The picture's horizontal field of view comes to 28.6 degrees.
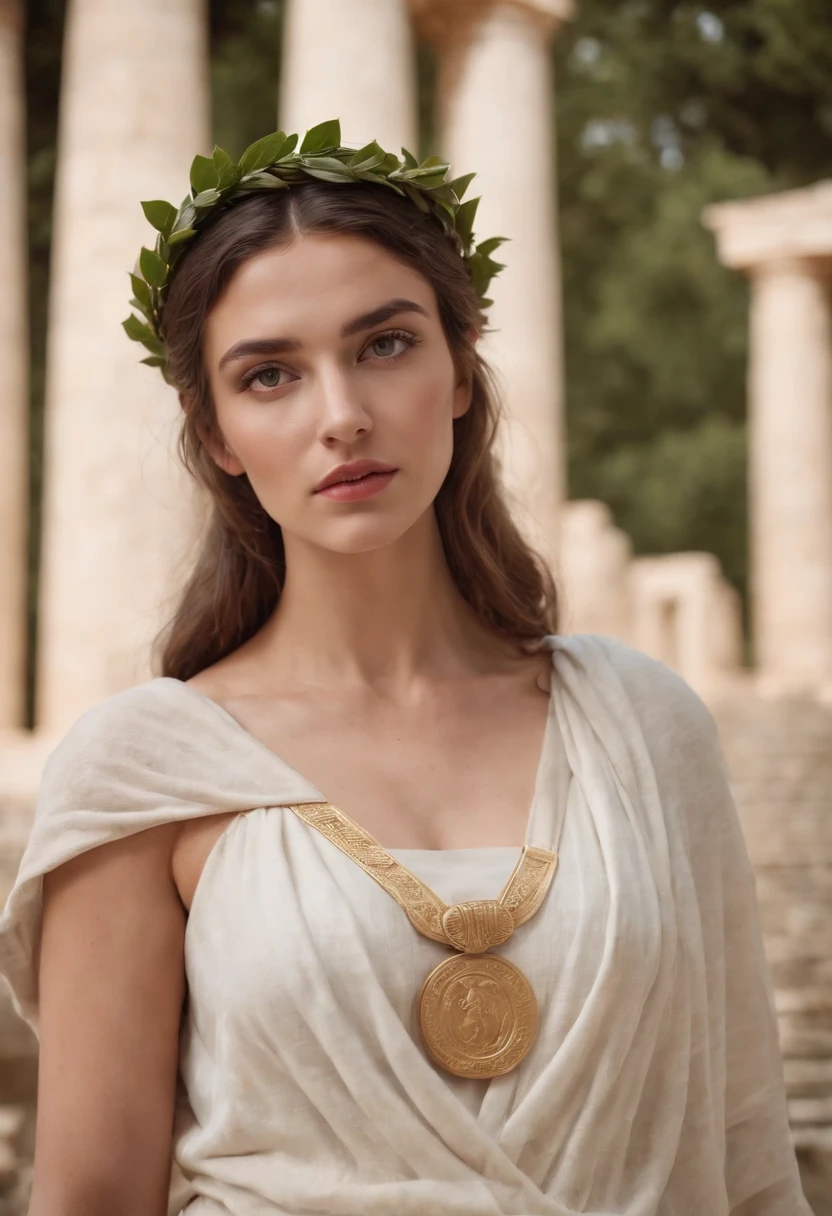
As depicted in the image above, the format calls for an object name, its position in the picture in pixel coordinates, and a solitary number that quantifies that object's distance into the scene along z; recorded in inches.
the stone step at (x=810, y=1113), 281.7
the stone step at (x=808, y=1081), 317.7
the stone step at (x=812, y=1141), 267.6
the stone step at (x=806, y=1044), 336.5
